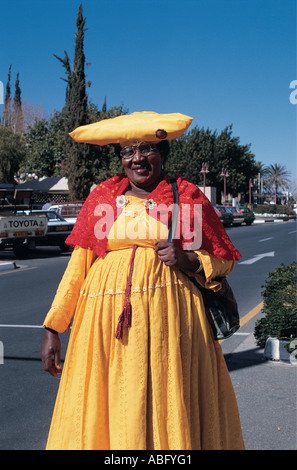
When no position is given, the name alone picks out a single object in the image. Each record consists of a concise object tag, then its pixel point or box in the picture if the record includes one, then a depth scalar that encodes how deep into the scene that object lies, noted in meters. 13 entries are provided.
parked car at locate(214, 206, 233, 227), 35.81
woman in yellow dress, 2.30
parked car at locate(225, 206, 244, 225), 38.34
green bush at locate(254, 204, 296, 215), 62.28
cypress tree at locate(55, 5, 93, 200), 35.09
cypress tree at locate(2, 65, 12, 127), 64.52
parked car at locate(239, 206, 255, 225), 39.84
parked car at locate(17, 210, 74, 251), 17.09
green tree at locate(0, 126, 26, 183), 44.16
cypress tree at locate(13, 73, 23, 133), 65.50
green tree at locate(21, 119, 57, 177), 50.06
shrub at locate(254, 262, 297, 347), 5.37
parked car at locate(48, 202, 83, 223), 21.25
